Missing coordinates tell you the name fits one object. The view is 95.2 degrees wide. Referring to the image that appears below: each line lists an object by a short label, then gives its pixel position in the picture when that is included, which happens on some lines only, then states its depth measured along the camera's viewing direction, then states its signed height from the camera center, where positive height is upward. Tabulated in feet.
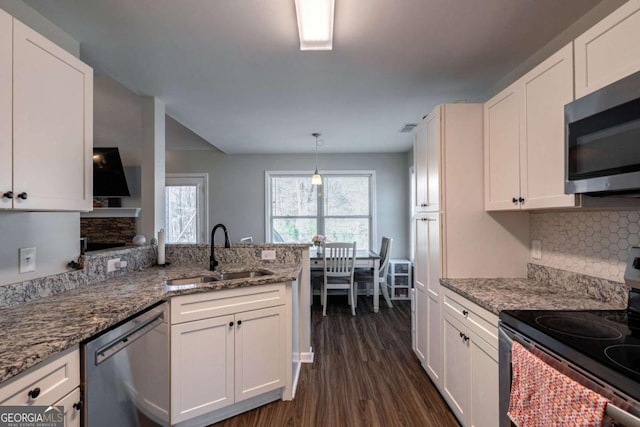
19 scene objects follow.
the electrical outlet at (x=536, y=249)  6.30 -0.75
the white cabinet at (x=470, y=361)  4.65 -2.64
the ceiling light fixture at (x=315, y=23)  4.87 +3.50
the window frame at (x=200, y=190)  16.81 +1.47
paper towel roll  8.05 -0.98
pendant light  13.71 +1.70
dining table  13.26 -2.23
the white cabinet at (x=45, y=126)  3.71 +1.27
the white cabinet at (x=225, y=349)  5.52 -2.73
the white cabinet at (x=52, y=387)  2.80 -1.78
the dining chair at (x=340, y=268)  12.72 -2.33
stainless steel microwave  3.33 +0.94
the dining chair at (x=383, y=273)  13.46 -2.77
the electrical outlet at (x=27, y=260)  4.83 -0.75
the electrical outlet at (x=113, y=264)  6.59 -1.12
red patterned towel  2.85 -1.97
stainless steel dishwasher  3.71 -2.35
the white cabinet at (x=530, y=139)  4.50 +1.36
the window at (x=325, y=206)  17.13 +0.54
